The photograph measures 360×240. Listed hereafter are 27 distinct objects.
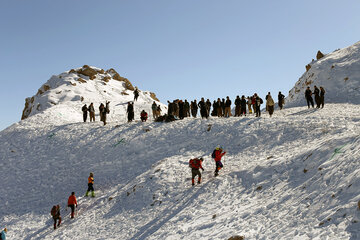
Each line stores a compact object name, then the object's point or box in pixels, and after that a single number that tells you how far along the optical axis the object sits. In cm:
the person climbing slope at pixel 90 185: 1891
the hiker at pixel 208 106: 2640
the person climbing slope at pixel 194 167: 1558
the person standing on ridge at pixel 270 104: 2500
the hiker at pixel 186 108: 2853
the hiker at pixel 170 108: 2859
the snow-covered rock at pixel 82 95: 3953
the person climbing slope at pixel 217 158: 1628
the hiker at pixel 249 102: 2920
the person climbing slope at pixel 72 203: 1697
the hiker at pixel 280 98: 3065
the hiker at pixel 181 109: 2698
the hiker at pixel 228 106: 2710
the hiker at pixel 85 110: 3044
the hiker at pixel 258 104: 2469
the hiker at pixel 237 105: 2664
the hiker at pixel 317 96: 2627
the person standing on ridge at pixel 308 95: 2694
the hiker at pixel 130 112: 2798
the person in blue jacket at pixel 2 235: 1499
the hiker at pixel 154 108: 2995
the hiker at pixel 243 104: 2642
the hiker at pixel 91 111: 3059
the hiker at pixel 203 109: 2624
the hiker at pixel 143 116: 2770
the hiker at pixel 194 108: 2869
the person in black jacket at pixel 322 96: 2598
